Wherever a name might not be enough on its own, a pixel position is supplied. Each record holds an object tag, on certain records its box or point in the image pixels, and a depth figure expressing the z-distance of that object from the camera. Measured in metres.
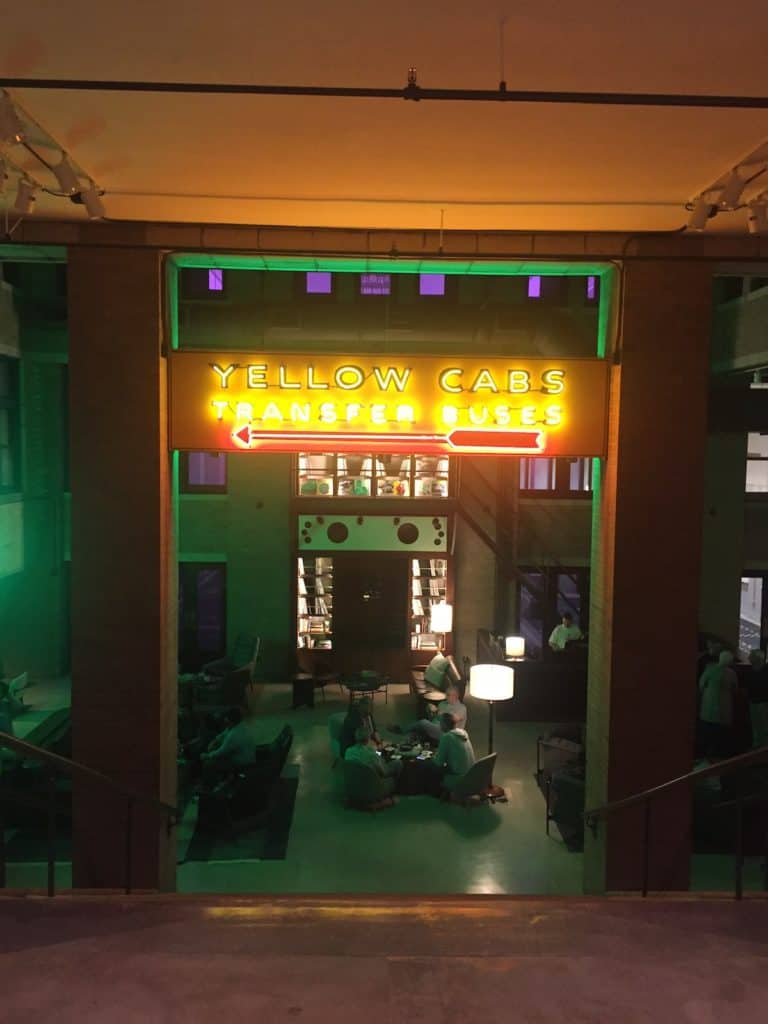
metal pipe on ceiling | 3.62
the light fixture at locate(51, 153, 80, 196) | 4.83
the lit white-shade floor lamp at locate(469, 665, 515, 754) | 9.62
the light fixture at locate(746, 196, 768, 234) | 5.28
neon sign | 6.64
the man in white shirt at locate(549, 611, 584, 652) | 14.00
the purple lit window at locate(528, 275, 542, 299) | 15.13
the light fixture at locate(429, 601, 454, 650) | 14.64
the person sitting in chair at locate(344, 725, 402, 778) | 9.59
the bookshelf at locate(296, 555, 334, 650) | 15.98
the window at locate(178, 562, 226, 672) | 15.97
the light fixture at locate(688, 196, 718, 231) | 5.39
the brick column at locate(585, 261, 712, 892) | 6.55
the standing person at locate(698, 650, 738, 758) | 11.14
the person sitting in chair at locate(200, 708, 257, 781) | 9.65
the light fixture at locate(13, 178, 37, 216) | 4.97
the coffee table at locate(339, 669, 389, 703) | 13.79
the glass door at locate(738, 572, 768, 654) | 16.55
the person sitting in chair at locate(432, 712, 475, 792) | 9.84
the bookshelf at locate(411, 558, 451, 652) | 15.98
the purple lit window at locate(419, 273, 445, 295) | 15.18
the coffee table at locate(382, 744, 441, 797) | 10.18
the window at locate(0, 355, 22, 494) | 14.66
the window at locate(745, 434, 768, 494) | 16.94
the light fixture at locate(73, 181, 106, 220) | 5.21
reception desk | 13.32
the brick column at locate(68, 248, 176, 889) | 6.54
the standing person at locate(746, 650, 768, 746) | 12.88
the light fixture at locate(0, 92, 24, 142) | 4.05
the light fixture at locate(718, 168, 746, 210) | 4.98
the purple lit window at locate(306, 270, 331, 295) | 15.04
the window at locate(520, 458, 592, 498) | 15.48
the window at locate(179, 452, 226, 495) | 15.65
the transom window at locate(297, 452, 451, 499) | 15.62
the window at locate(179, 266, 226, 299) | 14.97
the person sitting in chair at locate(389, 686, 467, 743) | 10.69
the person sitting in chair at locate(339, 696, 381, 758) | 10.45
